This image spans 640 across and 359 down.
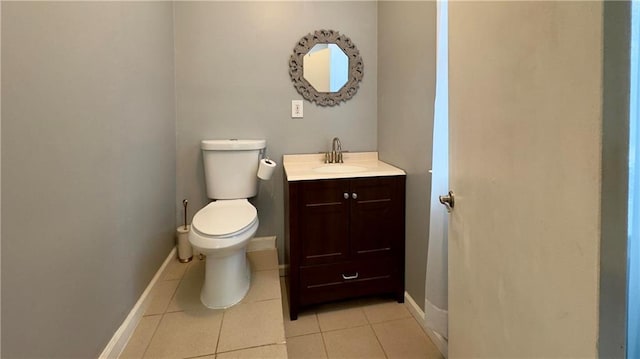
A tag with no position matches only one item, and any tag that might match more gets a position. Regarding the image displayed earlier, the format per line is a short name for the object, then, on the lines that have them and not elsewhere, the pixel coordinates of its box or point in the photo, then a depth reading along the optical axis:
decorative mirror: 2.19
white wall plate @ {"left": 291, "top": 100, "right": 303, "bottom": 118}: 2.23
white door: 0.52
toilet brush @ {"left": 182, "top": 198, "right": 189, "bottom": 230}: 2.19
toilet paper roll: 1.95
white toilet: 1.50
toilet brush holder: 2.14
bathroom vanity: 1.71
